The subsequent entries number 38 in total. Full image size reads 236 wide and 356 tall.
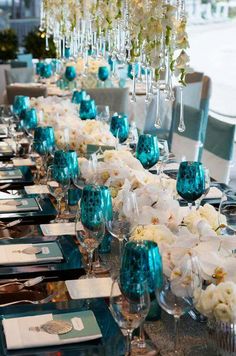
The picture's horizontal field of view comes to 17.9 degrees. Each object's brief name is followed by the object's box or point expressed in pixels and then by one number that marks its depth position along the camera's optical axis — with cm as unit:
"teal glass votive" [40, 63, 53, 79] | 759
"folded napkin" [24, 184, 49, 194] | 309
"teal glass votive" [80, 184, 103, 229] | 207
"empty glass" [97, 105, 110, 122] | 453
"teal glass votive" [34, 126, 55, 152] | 331
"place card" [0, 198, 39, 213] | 277
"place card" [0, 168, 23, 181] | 334
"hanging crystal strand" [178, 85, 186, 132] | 259
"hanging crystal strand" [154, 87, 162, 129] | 267
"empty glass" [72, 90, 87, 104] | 520
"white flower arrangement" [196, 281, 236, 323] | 155
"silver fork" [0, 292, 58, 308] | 195
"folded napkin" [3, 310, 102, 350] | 166
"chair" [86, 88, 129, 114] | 607
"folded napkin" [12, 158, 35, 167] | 372
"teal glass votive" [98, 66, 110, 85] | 693
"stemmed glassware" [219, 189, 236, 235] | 231
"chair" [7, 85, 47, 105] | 622
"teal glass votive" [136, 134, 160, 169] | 322
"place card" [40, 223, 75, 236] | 251
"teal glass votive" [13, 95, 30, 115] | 473
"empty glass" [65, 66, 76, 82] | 687
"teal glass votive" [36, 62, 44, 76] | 760
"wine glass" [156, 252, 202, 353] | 157
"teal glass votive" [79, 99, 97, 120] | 459
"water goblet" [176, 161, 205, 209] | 250
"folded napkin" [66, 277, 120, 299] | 196
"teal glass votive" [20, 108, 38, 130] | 410
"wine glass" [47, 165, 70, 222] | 268
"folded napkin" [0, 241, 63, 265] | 219
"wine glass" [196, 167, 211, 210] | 255
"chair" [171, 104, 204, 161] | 483
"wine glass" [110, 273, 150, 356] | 153
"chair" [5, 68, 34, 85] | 812
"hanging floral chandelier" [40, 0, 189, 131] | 262
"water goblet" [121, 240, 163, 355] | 156
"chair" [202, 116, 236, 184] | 403
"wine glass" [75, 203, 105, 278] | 207
